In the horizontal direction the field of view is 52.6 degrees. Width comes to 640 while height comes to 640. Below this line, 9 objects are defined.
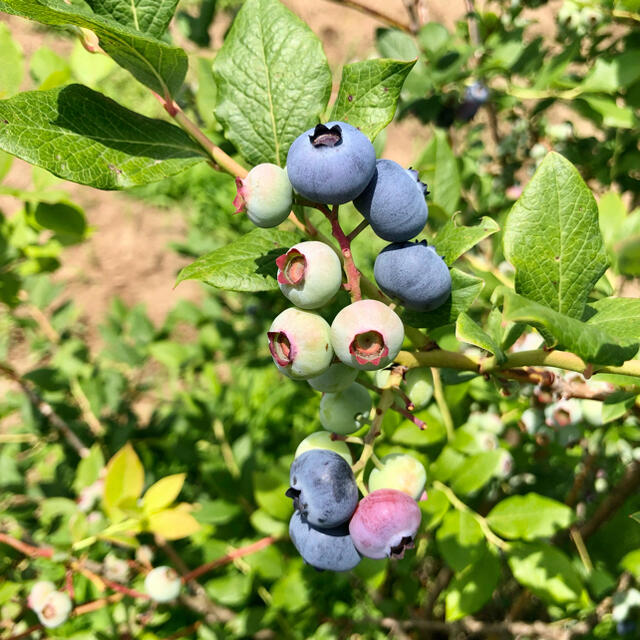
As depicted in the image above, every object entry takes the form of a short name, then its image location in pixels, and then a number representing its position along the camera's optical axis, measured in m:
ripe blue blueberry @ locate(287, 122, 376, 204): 0.11
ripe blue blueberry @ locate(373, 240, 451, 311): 0.12
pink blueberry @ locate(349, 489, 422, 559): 0.13
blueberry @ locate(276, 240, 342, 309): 0.12
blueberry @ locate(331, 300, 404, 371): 0.12
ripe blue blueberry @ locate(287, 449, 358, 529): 0.13
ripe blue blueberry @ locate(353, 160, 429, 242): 0.12
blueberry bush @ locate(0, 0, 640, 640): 0.12
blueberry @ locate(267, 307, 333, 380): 0.12
